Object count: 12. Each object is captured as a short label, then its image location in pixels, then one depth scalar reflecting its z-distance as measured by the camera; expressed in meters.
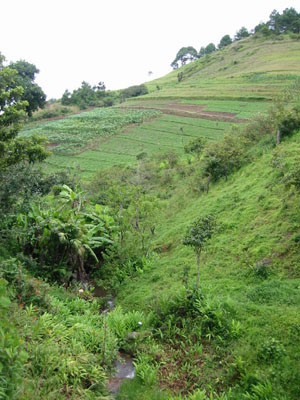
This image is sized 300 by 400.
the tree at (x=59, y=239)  11.63
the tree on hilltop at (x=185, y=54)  133.12
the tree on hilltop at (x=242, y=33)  112.44
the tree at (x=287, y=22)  83.09
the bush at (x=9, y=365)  4.62
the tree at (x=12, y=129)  13.73
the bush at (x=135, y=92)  85.48
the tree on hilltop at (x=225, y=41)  113.38
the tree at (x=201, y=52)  128.12
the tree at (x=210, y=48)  121.69
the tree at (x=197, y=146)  26.44
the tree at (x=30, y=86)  49.26
